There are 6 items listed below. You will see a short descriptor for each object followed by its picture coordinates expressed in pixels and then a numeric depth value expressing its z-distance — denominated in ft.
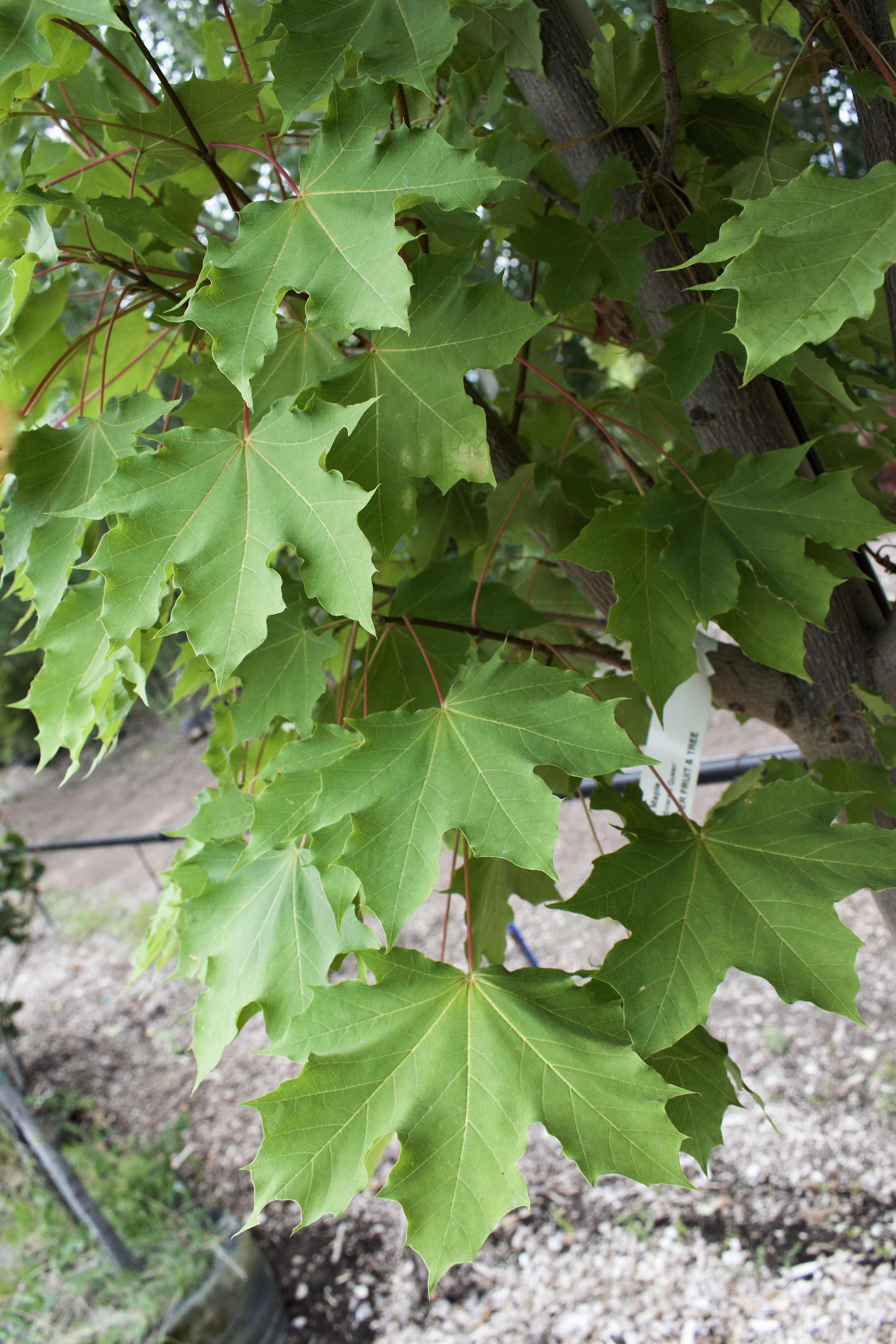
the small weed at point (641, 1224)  5.87
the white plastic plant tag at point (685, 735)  2.62
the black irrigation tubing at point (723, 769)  3.96
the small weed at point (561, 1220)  6.13
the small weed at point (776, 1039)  7.12
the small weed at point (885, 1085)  6.32
